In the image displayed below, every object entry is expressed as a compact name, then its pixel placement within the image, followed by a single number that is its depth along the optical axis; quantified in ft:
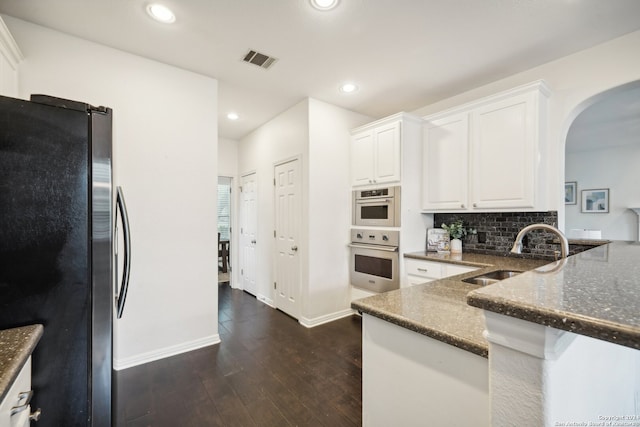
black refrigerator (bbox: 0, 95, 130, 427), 3.04
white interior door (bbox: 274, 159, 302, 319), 11.18
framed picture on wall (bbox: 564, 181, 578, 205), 18.44
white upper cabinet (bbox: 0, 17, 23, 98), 5.49
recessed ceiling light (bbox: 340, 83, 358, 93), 9.56
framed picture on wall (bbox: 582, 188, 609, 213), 17.12
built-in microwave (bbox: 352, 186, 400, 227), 9.93
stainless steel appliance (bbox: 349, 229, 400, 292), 9.87
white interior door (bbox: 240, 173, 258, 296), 14.57
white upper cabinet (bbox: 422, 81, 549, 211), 7.72
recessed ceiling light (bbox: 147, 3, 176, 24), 5.98
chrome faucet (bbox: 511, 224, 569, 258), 4.66
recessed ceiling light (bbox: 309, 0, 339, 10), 5.77
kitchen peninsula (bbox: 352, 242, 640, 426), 1.75
